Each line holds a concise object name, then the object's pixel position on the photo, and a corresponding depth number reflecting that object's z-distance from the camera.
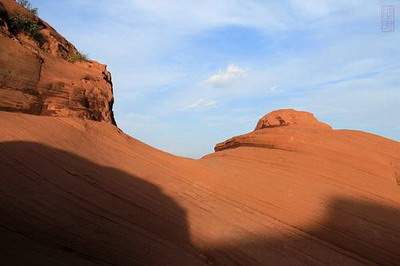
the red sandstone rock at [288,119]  11.99
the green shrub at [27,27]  9.31
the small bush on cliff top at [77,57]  10.39
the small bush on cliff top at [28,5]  10.78
